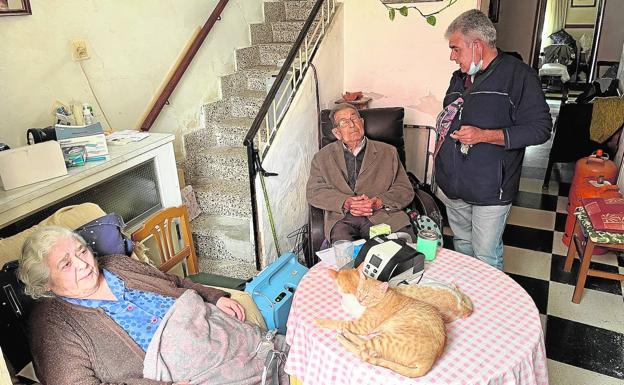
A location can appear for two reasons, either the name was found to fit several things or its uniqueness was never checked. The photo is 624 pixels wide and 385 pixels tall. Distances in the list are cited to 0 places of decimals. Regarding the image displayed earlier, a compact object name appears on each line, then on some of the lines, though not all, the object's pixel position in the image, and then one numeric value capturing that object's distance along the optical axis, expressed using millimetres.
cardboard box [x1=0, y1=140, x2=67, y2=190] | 1587
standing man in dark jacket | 1867
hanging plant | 2381
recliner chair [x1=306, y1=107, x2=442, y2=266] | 2482
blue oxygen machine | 1931
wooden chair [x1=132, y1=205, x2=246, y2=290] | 1993
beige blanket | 1441
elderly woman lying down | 1373
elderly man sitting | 2344
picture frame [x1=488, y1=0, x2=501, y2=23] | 5121
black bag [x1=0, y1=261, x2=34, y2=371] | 1369
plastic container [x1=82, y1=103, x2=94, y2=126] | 2162
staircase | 2977
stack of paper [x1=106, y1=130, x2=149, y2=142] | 2191
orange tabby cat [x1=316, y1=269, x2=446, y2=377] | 1114
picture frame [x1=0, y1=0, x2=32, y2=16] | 2021
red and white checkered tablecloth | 1132
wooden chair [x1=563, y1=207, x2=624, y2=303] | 2211
